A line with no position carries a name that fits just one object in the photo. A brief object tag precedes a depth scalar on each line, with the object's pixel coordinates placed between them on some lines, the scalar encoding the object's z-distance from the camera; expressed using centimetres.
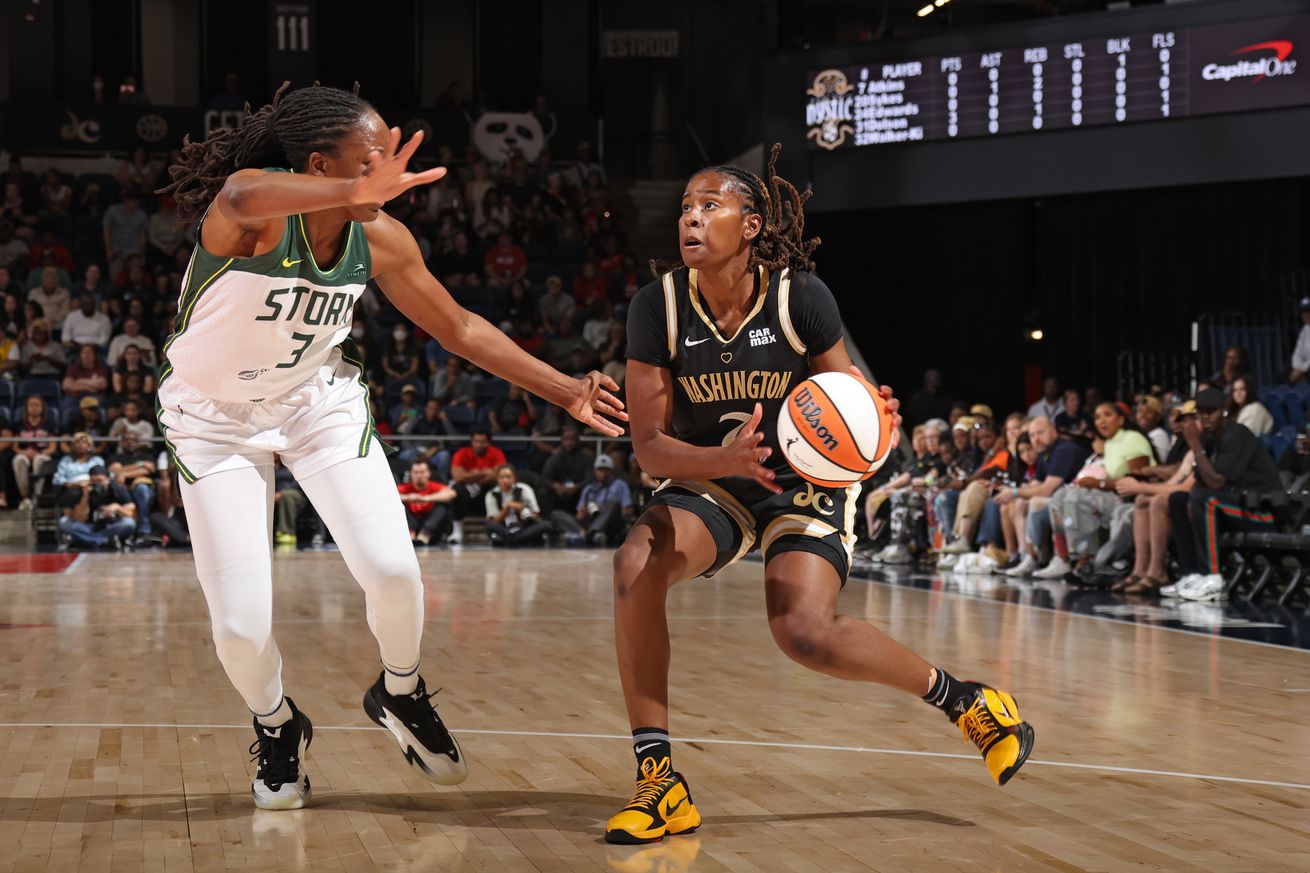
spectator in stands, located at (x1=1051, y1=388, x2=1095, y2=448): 1286
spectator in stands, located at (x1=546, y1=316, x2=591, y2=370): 1736
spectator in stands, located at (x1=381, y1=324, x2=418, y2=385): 1681
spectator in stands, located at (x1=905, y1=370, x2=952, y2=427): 1720
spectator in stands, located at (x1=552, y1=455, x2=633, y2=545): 1580
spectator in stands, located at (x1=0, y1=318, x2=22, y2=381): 1577
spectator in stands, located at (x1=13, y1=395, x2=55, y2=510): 1500
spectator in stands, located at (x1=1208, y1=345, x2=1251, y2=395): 1164
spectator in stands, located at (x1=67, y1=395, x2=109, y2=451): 1515
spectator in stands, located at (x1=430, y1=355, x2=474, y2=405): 1670
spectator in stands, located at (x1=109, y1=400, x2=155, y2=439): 1512
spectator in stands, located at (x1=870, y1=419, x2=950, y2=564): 1357
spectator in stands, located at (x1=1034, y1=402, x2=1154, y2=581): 1123
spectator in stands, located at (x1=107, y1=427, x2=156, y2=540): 1483
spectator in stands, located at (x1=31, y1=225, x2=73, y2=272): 1755
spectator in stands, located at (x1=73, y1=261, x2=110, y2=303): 1705
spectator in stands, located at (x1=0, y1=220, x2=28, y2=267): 1750
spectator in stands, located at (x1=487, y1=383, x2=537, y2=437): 1666
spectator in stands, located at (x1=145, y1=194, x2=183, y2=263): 1833
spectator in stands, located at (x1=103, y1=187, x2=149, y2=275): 1816
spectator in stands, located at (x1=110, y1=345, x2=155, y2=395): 1562
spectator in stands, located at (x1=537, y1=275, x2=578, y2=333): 1828
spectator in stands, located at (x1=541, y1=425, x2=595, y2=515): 1614
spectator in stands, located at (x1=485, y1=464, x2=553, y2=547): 1553
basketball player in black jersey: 393
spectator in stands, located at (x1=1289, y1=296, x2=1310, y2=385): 1346
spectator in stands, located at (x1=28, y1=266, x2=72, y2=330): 1688
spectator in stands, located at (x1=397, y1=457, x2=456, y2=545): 1534
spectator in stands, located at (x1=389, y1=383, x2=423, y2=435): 1609
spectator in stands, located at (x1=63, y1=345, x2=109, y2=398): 1567
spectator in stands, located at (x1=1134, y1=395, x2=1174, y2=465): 1183
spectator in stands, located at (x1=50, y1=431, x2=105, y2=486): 1458
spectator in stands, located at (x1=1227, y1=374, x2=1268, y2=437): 1101
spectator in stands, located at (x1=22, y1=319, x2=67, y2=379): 1598
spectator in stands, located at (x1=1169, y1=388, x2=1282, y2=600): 984
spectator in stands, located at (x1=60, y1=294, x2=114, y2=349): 1647
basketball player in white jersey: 385
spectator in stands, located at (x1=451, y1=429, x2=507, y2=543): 1580
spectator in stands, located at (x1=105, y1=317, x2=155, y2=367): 1620
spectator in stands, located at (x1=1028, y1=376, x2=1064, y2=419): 1484
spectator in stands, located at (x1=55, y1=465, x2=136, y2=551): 1452
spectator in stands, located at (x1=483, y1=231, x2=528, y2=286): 1875
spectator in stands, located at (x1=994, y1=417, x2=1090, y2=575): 1184
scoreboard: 1423
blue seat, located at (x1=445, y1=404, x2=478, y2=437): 1652
